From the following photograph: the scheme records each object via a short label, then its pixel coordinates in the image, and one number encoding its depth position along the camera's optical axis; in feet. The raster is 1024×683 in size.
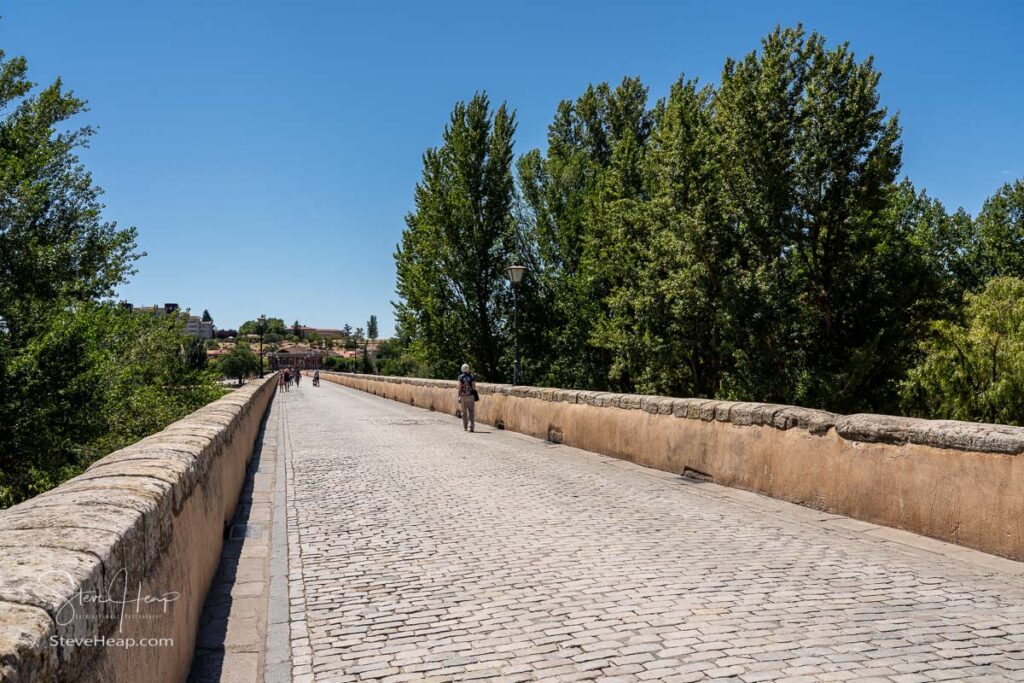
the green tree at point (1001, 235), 106.52
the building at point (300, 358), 580.71
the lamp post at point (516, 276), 58.90
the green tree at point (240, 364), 420.36
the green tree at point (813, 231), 67.21
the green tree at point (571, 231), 104.29
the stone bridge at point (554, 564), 9.02
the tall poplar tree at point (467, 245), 105.91
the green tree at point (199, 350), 199.82
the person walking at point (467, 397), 54.24
